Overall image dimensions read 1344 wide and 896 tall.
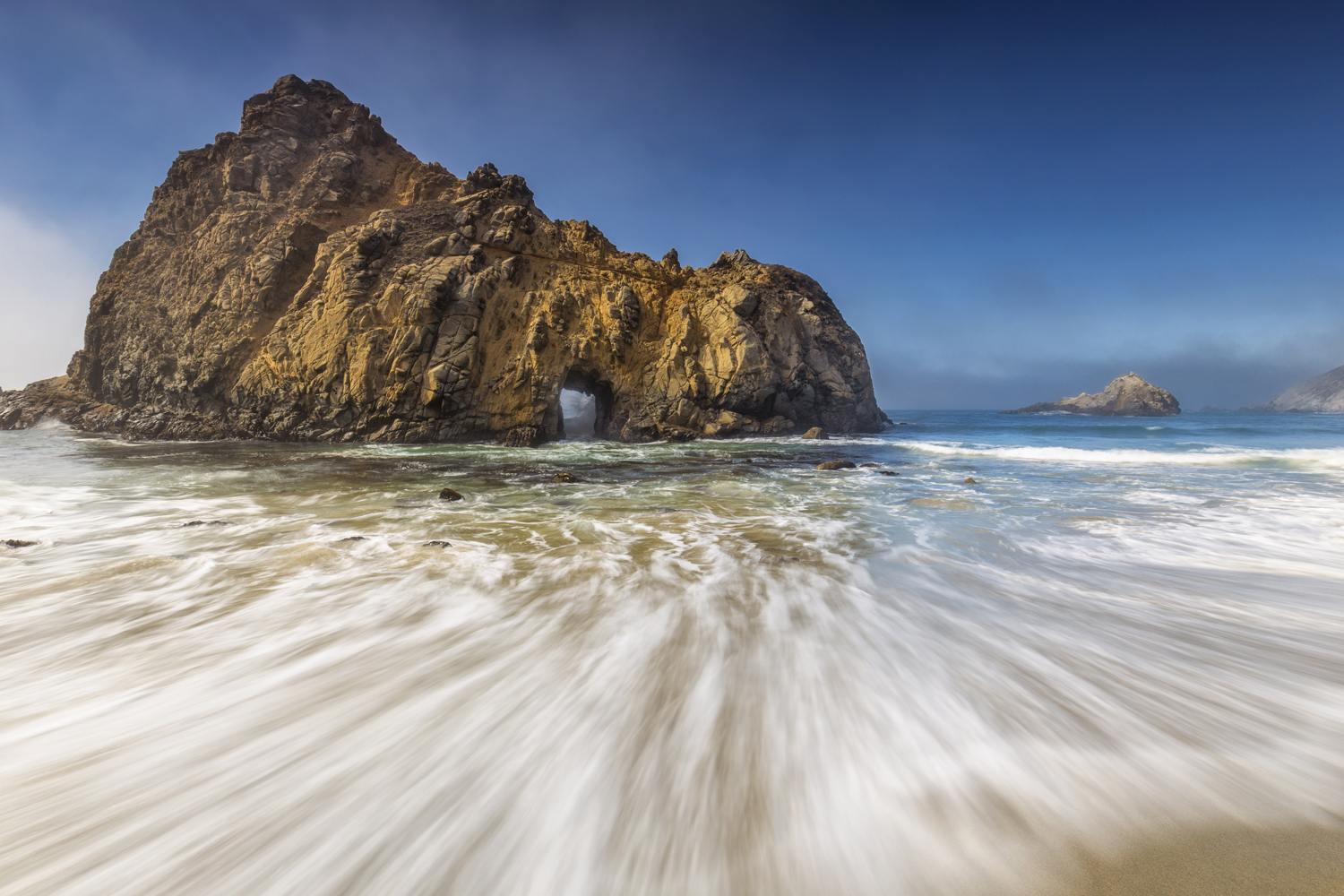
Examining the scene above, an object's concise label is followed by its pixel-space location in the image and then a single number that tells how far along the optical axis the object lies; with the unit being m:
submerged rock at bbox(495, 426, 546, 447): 22.69
